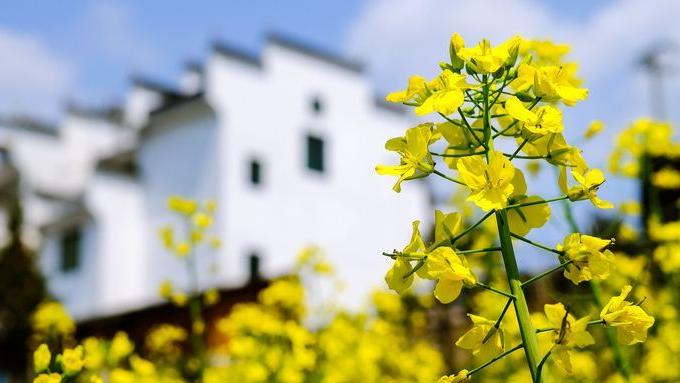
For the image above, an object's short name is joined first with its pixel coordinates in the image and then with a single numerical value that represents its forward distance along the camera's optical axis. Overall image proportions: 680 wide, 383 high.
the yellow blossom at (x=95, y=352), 1.86
